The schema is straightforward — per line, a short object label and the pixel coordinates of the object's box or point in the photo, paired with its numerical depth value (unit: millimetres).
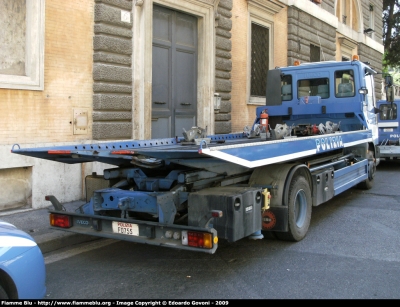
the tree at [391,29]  30656
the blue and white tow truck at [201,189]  4191
